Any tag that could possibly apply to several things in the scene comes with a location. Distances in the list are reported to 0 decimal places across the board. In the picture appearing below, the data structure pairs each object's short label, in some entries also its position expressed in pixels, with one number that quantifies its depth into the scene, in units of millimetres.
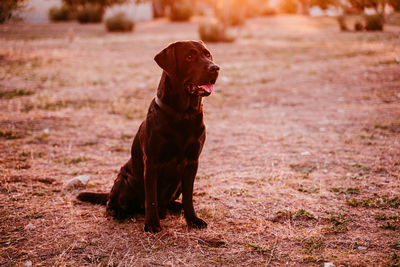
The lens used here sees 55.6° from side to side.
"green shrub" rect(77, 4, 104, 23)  34188
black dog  3285
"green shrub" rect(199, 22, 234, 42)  18984
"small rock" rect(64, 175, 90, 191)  4630
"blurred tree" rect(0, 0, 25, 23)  11168
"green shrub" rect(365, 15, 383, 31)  19641
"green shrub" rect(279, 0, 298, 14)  56594
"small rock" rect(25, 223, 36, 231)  3566
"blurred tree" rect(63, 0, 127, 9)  35156
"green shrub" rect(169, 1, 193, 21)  36906
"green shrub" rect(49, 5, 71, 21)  36344
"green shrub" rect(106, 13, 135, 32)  26688
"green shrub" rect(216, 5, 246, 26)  27477
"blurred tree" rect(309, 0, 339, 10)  48925
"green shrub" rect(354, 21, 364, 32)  22212
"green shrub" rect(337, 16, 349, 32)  23156
